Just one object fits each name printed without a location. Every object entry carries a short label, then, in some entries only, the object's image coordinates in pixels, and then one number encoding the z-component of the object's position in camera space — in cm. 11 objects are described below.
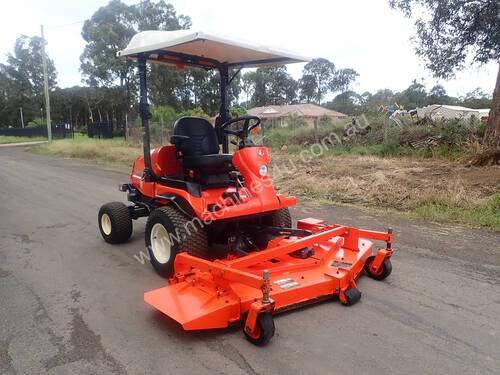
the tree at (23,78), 5094
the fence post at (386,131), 1282
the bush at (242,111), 1995
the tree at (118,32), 2261
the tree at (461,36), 925
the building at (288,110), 4022
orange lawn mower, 289
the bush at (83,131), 3245
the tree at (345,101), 5506
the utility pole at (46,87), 2289
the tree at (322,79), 5956
